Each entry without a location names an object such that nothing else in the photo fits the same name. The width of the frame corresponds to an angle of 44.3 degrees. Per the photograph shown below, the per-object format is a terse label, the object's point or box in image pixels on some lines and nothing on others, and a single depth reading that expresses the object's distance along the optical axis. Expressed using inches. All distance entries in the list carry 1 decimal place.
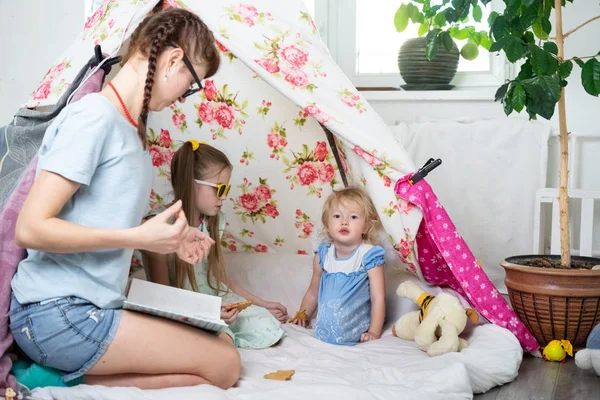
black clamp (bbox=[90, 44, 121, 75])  72.6
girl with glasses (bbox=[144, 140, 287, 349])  80.2
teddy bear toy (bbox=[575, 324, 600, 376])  74.5
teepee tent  79.4
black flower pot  121.3
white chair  99.3
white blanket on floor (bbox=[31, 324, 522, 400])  60.7
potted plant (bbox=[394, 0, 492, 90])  121.3
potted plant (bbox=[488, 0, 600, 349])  80.7
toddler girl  83.0
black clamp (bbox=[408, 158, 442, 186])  79.1
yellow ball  80.7
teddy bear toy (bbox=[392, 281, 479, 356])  75.1
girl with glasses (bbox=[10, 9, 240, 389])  55.1
